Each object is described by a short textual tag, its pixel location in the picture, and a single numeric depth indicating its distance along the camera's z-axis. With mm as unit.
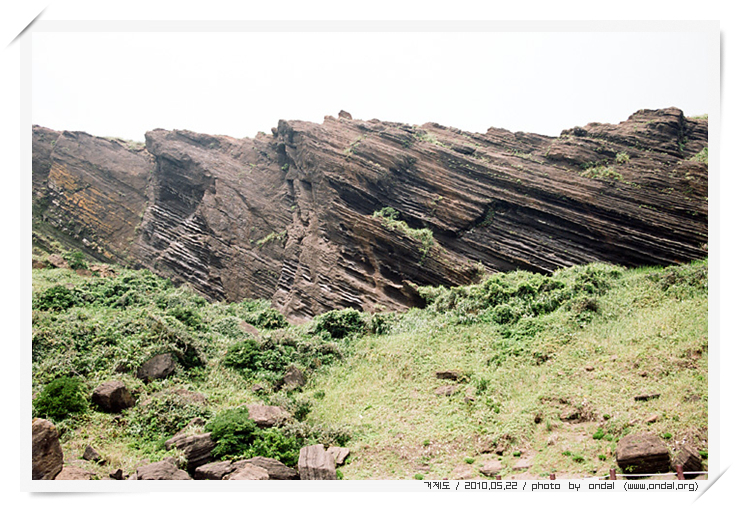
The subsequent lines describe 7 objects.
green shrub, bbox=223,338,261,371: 14602
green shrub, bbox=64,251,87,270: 24109
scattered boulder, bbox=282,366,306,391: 13922
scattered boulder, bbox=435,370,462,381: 12629
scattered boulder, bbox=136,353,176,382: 12594
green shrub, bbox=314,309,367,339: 18000
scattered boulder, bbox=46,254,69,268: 23547
